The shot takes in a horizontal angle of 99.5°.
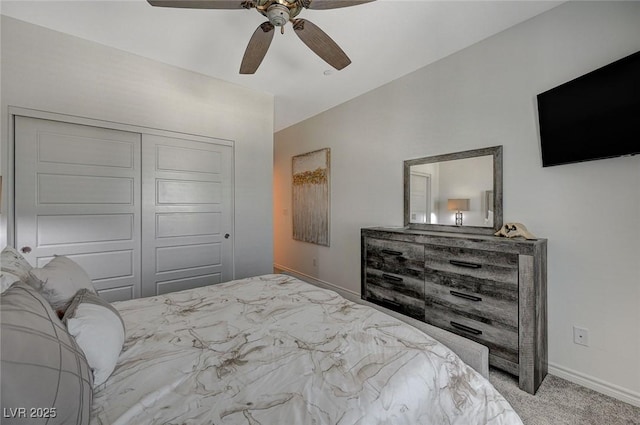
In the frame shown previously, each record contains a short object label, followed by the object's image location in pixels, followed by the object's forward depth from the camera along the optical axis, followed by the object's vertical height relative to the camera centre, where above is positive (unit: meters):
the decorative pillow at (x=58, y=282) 1.08 -0.30
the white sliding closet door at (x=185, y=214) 2.79 -0.01
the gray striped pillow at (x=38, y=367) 0.54 -0.36
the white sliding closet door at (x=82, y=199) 2.22 +0.12
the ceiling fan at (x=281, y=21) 1.47 +1.13
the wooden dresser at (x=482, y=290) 1.78 -0.59
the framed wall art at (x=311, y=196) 4.06 +0.27
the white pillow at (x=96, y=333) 0.90 -0.43
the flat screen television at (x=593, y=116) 1.54 +0.62
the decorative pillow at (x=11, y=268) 0.88 -0.22
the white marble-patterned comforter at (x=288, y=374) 0.81 -0.57
